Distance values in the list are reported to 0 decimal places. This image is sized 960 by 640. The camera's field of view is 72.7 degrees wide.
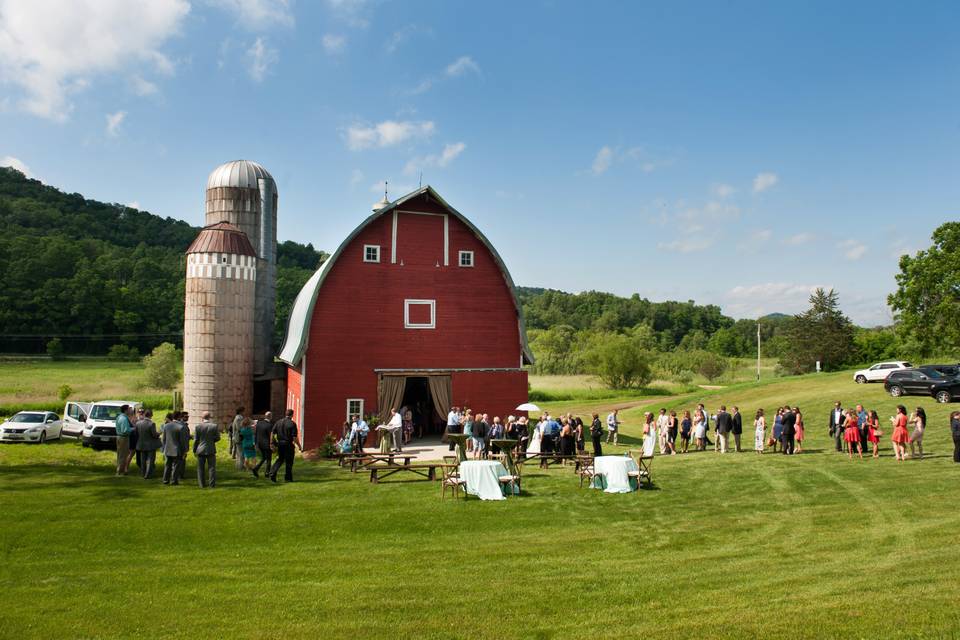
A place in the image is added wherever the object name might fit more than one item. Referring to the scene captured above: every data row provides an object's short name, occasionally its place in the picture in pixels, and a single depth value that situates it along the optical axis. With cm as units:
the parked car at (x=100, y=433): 2081
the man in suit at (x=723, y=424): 1905
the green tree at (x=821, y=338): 5316
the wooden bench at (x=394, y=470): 1502
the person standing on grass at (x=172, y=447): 1373
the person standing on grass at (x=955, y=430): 1574
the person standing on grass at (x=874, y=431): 1730
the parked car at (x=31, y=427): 2212
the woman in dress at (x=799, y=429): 1838
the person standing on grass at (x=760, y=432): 1879
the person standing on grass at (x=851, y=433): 1752
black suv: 2448
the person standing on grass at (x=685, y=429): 2003
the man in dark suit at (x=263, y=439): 1522
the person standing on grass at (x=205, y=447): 1355
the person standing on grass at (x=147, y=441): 1443
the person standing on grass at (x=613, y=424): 2312
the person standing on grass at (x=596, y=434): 1816
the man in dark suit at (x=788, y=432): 1872
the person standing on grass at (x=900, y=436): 1639
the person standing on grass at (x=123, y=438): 1486
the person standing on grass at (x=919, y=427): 1652
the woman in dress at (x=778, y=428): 1884
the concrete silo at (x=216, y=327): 2403
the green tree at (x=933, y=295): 3997
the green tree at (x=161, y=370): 4388
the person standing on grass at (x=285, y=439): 1463
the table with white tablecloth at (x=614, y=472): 1382
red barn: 2177
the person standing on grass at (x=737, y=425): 1916
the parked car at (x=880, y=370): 3284
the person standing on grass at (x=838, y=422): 1873
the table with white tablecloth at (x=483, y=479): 1312
